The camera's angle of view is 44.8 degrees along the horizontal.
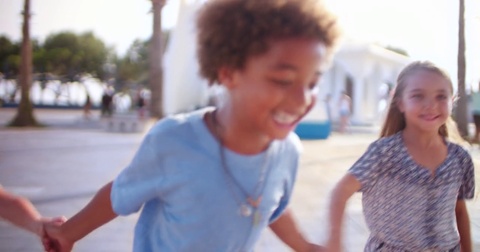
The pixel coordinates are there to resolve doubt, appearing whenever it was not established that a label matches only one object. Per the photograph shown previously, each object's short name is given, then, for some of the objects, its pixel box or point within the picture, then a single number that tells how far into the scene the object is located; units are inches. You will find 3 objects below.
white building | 990.4
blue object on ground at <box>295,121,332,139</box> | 619.2
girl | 85.7
